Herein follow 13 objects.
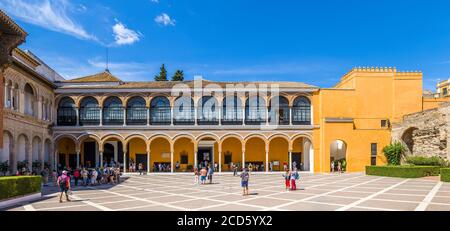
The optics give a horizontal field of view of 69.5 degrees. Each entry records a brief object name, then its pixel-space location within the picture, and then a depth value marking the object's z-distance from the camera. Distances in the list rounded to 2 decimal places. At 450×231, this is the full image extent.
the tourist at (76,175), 22.07
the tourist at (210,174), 22.74
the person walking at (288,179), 18.52
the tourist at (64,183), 14.84
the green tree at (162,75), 62.25
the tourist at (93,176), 21.76
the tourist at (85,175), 21.61
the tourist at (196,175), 22.95
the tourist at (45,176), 23.00
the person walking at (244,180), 16.25
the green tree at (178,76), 61.61
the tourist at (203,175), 22.09
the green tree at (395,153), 31.08
